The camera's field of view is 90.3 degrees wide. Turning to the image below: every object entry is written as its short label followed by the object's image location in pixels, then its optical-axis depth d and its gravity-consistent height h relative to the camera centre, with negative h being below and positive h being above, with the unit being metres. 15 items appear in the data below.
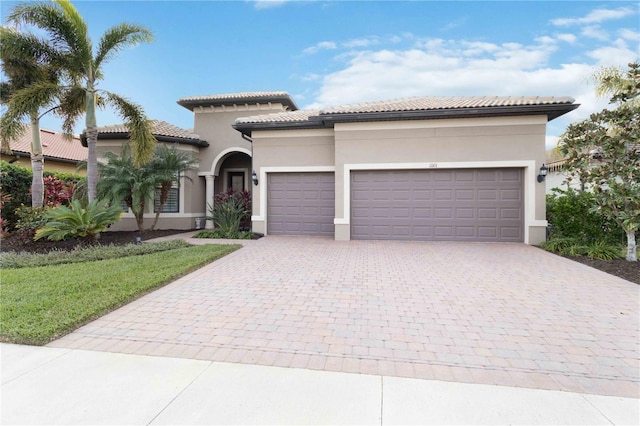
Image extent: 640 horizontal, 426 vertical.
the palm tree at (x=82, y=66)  9.57 +4.61
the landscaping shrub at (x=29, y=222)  9.98 -0.55
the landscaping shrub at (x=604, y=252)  8.12 -1.20
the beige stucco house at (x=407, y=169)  10.46 +1.30
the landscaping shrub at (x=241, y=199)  13.48 +0.25
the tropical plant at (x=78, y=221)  8.92 -0.47
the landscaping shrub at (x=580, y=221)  9.28 -0.48
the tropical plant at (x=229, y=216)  12.39 -0.45
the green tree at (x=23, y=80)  9.69 +4.38
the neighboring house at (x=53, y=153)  17.16 +3.16
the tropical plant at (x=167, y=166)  12.63 +1.56
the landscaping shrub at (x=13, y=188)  11.40 +0.61
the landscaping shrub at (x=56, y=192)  12.34 +0.51
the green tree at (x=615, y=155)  7.67 +1.29
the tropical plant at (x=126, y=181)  11.78 +0.89
